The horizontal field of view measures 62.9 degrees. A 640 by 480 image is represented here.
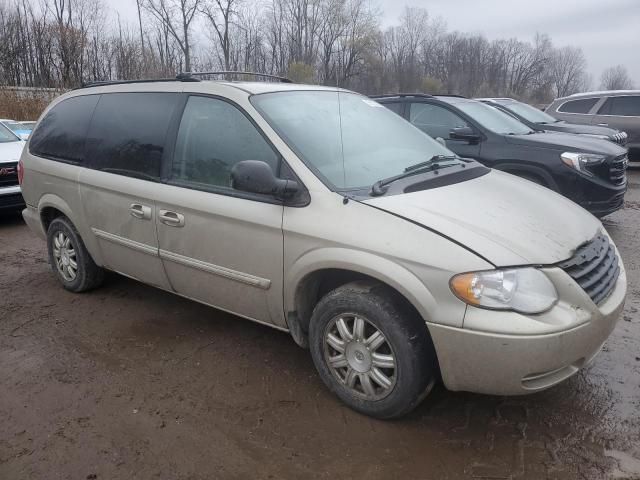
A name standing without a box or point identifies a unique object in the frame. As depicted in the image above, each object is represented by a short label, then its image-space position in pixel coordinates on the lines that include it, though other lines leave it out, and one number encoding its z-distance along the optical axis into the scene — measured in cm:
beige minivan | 245
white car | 750
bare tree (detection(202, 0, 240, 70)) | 4028
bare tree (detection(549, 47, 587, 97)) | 8369
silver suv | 1251
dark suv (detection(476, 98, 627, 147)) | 930
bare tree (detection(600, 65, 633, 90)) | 8994
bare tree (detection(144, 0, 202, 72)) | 3800
